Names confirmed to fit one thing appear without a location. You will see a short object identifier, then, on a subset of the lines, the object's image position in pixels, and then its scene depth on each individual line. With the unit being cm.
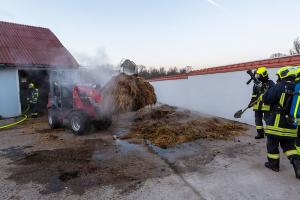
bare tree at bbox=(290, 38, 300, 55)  3251
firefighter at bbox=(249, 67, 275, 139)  654
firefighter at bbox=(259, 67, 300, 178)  430
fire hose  1056
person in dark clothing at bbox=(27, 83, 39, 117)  1295
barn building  1280
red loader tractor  776
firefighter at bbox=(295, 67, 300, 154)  429
